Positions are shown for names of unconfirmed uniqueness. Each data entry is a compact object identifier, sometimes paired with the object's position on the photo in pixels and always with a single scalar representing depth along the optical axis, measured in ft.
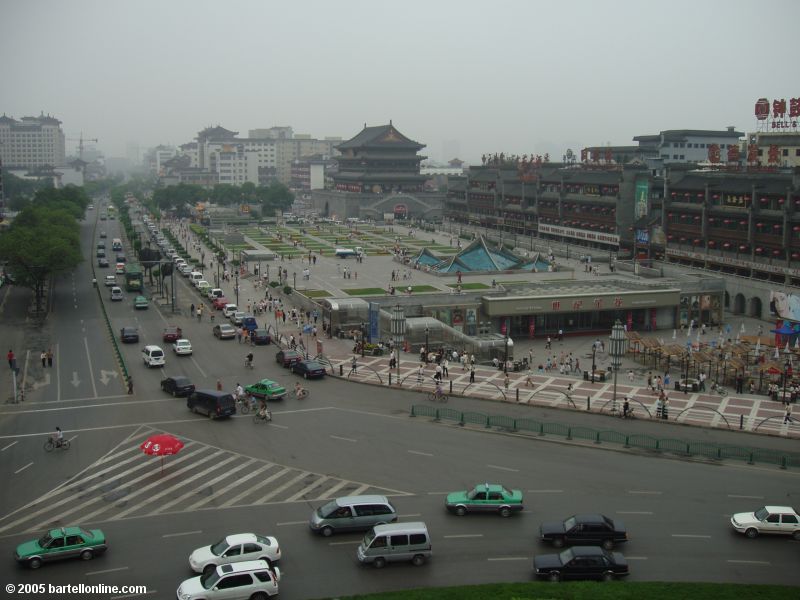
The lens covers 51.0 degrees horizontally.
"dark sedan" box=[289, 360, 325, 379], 159.02
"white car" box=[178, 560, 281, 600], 73.46
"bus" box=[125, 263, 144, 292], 270.67
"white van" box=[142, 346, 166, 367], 167.32
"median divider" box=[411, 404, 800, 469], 113.91
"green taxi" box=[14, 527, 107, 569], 80.79
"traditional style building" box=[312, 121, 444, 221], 557.50
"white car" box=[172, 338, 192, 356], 178.60
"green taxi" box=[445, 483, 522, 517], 94.63
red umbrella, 106.22
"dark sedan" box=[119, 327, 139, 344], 191.21
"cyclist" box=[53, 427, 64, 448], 116.78
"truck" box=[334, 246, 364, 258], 351.13
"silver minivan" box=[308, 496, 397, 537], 89.20
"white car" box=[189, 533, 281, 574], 79.36
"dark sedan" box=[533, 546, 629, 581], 79.05
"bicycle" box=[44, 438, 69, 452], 116.86
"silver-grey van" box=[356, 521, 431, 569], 82.07
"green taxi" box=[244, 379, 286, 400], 143.54
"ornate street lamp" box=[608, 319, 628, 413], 144.66
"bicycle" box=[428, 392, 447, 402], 145.18
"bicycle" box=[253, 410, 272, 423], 131.24
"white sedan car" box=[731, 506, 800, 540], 89.56
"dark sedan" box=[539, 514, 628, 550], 86.12
